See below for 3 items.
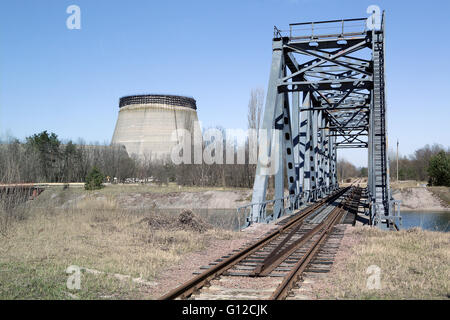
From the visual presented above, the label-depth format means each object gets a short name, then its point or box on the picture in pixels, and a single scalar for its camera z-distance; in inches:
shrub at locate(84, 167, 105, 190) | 1897.1
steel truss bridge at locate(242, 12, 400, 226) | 596.4
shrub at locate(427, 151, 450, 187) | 2020.2
